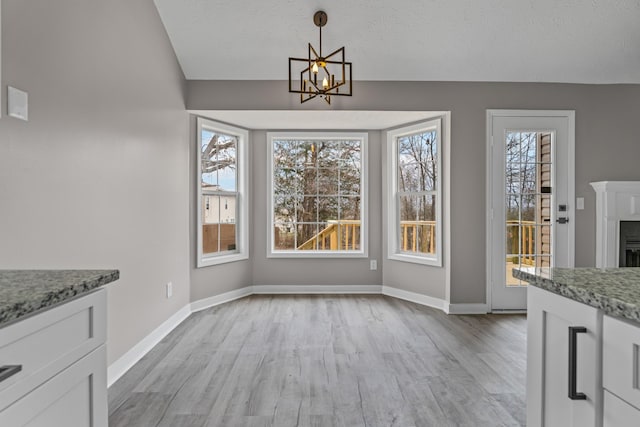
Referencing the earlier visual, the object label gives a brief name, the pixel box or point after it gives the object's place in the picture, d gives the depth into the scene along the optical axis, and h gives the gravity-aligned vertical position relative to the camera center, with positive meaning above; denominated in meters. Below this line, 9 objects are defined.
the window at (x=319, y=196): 4.89 +0.20
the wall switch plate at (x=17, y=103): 1.62 +0.47
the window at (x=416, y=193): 4.24 +0.22
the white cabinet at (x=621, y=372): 0.82 -0.36
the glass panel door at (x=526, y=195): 4.00 +0.18
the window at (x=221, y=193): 4.22 +0.21
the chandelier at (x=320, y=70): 3.37 +1.49
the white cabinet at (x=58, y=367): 0.82 -0.39
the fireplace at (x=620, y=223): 3.79 -0.11
